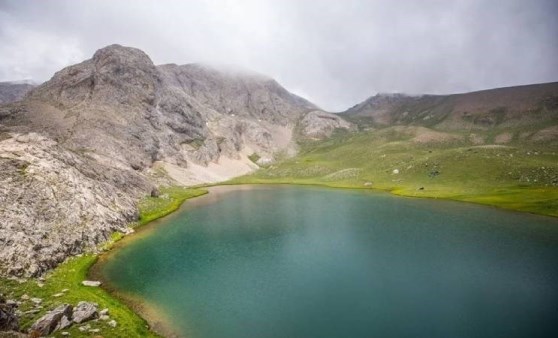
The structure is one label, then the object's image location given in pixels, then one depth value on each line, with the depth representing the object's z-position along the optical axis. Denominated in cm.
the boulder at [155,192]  12481
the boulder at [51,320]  3256
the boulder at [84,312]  3614
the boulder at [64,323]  3403
